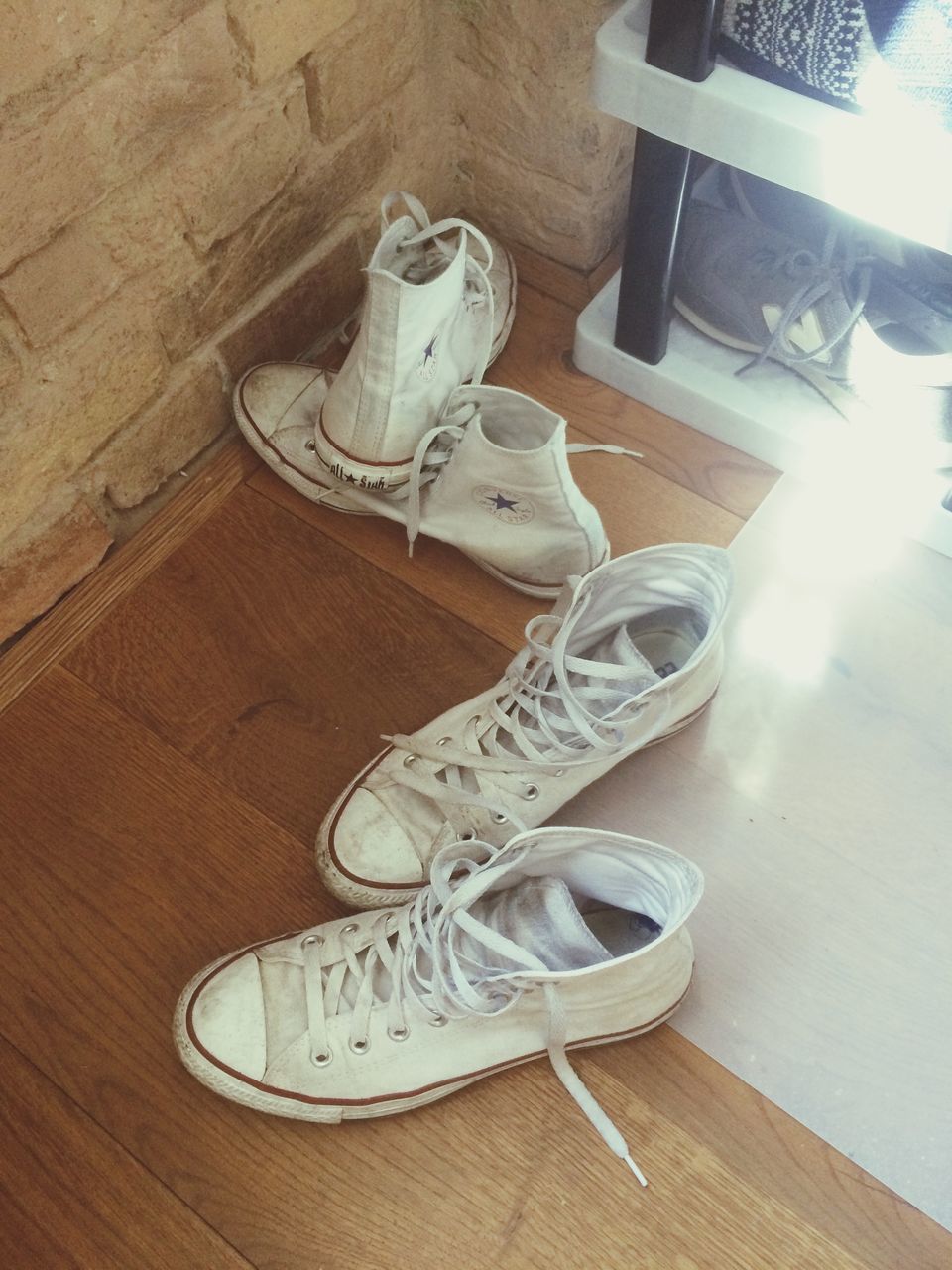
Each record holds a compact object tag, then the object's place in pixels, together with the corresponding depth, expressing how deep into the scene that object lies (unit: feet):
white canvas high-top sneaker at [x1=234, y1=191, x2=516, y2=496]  3.09
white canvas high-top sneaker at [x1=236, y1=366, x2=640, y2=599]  3.07
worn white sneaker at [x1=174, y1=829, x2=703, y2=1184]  2.63
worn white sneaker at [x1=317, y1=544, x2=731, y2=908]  2.86
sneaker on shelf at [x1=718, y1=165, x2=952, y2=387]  3.38
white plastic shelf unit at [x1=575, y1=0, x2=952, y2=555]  2.52
